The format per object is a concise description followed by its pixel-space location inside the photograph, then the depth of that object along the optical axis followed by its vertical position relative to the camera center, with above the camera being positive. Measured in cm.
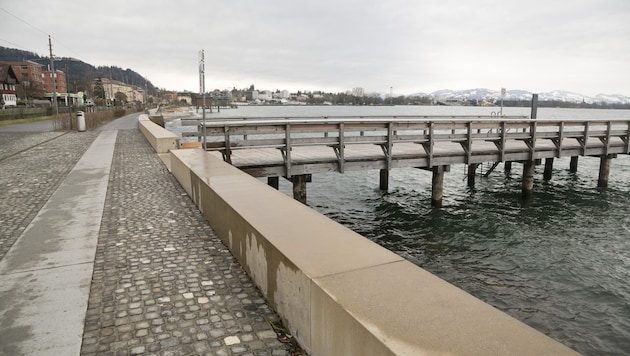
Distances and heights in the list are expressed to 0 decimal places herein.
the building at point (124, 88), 14435 +664
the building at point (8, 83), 7946 +424
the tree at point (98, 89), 11732 +470
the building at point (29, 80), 9275 +668
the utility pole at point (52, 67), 3334 +298
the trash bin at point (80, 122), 2638 -104
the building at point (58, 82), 13000 +743
